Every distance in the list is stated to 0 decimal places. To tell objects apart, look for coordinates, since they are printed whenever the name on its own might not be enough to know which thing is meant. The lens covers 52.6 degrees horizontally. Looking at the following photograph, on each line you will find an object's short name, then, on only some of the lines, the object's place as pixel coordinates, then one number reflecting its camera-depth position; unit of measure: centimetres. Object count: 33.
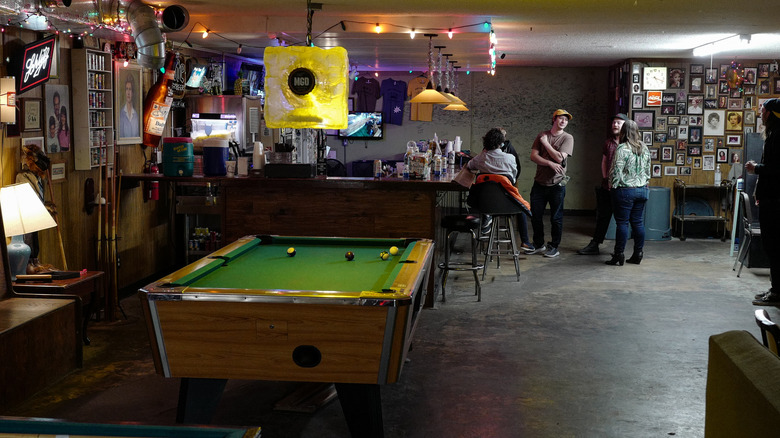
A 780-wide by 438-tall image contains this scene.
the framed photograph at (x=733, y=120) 1168
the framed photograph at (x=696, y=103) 1169
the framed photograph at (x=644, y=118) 1172
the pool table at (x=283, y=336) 346
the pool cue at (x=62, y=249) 596
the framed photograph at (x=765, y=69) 1155
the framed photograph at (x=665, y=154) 1180
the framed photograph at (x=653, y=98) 1170
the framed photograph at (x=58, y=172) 627
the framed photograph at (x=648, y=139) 1179
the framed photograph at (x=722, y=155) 1174
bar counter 665
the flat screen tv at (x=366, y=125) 1502
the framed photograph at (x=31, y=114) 578
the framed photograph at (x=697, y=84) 1168
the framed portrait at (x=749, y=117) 1164
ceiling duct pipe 599
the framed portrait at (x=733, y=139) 1173
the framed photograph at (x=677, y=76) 1168
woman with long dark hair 698
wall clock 1168
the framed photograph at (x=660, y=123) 1173
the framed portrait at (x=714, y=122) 1170
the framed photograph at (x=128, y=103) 739
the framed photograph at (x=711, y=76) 1165
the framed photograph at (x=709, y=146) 1175
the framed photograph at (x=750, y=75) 1157
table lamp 522
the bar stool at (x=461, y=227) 720
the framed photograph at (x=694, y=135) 1174
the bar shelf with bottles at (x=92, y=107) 659
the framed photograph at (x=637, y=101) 1171
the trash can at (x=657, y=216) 1135
